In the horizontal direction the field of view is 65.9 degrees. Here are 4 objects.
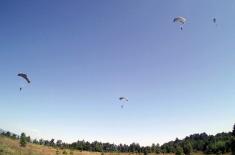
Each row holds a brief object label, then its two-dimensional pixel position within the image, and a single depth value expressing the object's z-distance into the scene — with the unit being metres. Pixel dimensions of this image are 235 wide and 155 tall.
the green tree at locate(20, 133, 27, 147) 55.25
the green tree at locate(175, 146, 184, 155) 70.36
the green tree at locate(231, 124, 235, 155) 54.64
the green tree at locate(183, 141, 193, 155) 79.84
